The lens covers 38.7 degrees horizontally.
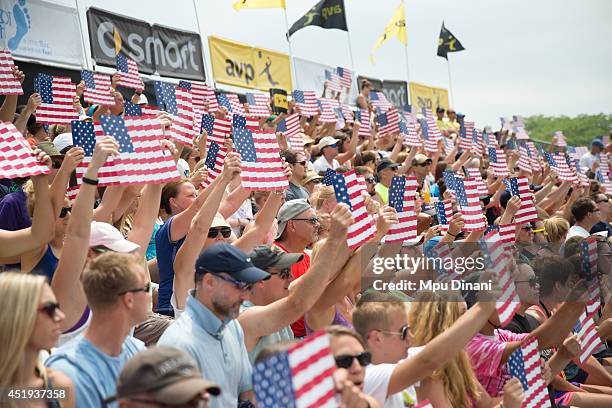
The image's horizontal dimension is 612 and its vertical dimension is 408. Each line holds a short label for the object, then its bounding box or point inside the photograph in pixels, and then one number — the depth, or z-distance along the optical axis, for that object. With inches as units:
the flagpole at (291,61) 837.3
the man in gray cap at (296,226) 264.1
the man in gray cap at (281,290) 177.0
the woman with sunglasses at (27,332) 126.4
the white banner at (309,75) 901.8
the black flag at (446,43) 1093.8
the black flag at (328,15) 870.8
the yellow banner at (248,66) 748.0
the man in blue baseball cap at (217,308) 165.6
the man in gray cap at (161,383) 111.2
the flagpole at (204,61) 729.0
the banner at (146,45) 596.7
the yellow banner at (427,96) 1250.0
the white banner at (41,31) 504.1
